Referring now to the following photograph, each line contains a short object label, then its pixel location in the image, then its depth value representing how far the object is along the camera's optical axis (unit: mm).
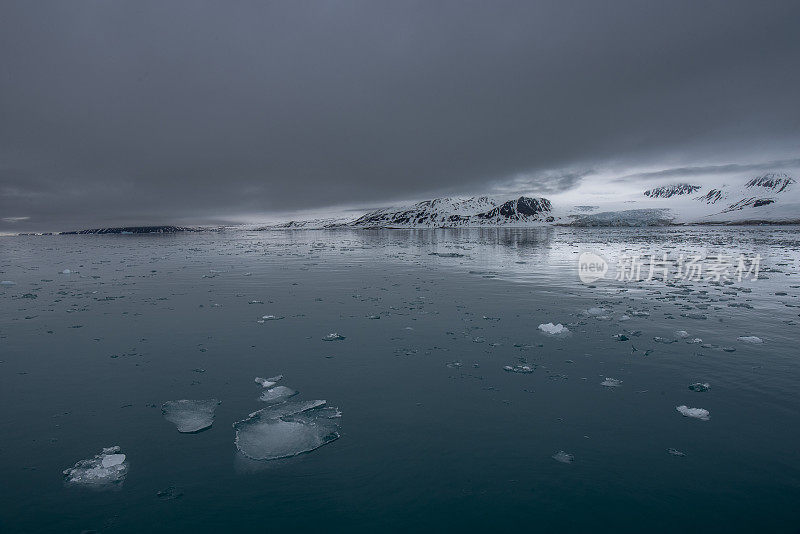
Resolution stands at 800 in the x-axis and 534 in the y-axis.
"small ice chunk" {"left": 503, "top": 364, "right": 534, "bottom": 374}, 7492
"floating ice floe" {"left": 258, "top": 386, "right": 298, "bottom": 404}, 6484
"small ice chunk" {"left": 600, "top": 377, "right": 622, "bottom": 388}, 6715
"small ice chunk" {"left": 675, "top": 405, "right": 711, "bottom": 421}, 5662
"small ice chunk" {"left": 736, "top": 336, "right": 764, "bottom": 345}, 8796
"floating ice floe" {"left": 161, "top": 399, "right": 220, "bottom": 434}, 5676
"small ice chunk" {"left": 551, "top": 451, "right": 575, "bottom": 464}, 4738
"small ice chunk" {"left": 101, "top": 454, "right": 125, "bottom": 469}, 4768
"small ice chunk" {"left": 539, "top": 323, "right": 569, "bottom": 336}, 9770
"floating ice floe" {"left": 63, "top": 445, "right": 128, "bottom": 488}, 4504
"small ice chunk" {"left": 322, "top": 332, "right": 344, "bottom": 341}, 9759
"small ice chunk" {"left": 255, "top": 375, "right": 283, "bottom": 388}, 7062
